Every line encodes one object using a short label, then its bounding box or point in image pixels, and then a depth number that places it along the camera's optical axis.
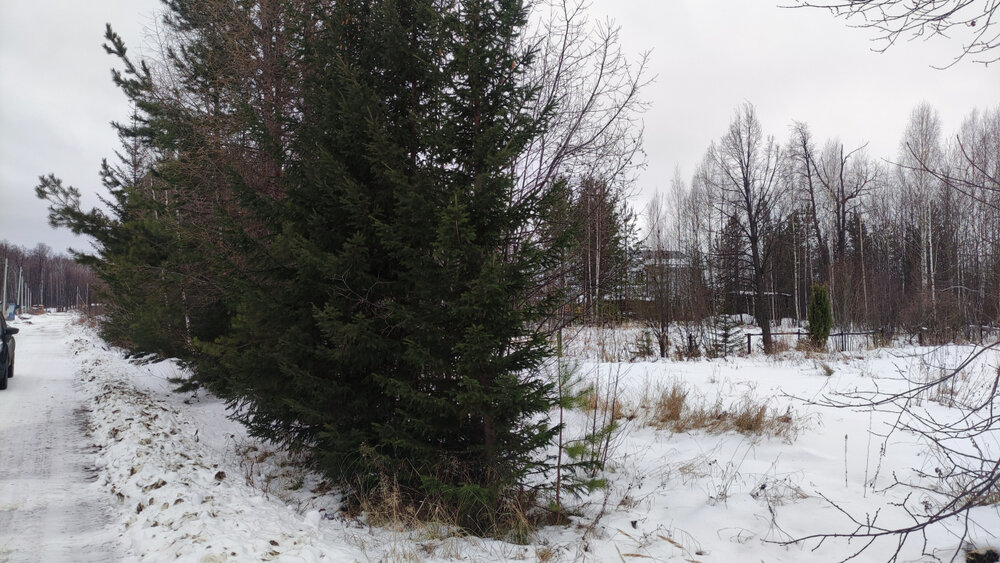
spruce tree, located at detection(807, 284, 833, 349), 17.36
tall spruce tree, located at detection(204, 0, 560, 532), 4.31
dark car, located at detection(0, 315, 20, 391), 10.24
